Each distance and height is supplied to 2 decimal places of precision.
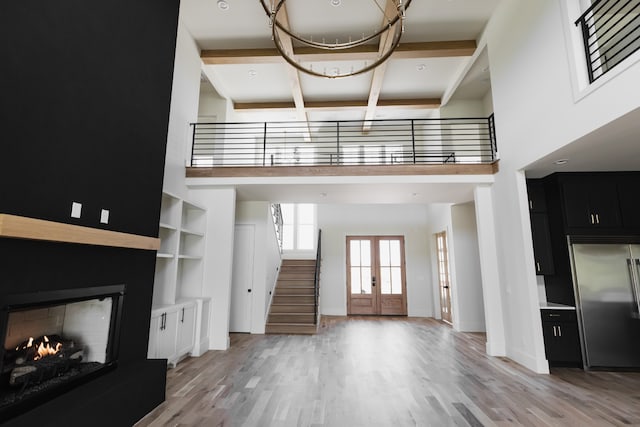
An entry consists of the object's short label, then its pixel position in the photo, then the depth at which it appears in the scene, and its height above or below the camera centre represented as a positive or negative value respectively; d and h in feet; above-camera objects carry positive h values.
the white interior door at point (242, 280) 20.67 -1.15
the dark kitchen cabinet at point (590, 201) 13.91 +2.94
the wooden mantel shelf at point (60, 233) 5.61 +0.65
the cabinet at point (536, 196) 14.92 +3.37
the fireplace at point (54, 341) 6.43 -2.01
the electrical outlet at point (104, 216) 8.63 +1.32
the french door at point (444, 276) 24.53 -1.00
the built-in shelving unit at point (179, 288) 12.72 -1.27
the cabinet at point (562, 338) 13.38 -3.20
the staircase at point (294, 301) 20.57 -2.80
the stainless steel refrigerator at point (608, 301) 13.03 -1.56
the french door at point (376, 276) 28.58 -1.14
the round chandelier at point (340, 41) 9.87 +12.05
